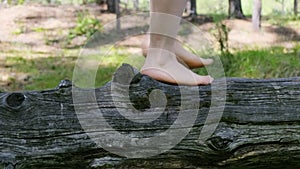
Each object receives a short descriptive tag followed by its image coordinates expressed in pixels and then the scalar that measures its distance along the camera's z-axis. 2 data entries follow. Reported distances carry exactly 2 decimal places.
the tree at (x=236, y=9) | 12.33
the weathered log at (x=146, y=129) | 1.40
